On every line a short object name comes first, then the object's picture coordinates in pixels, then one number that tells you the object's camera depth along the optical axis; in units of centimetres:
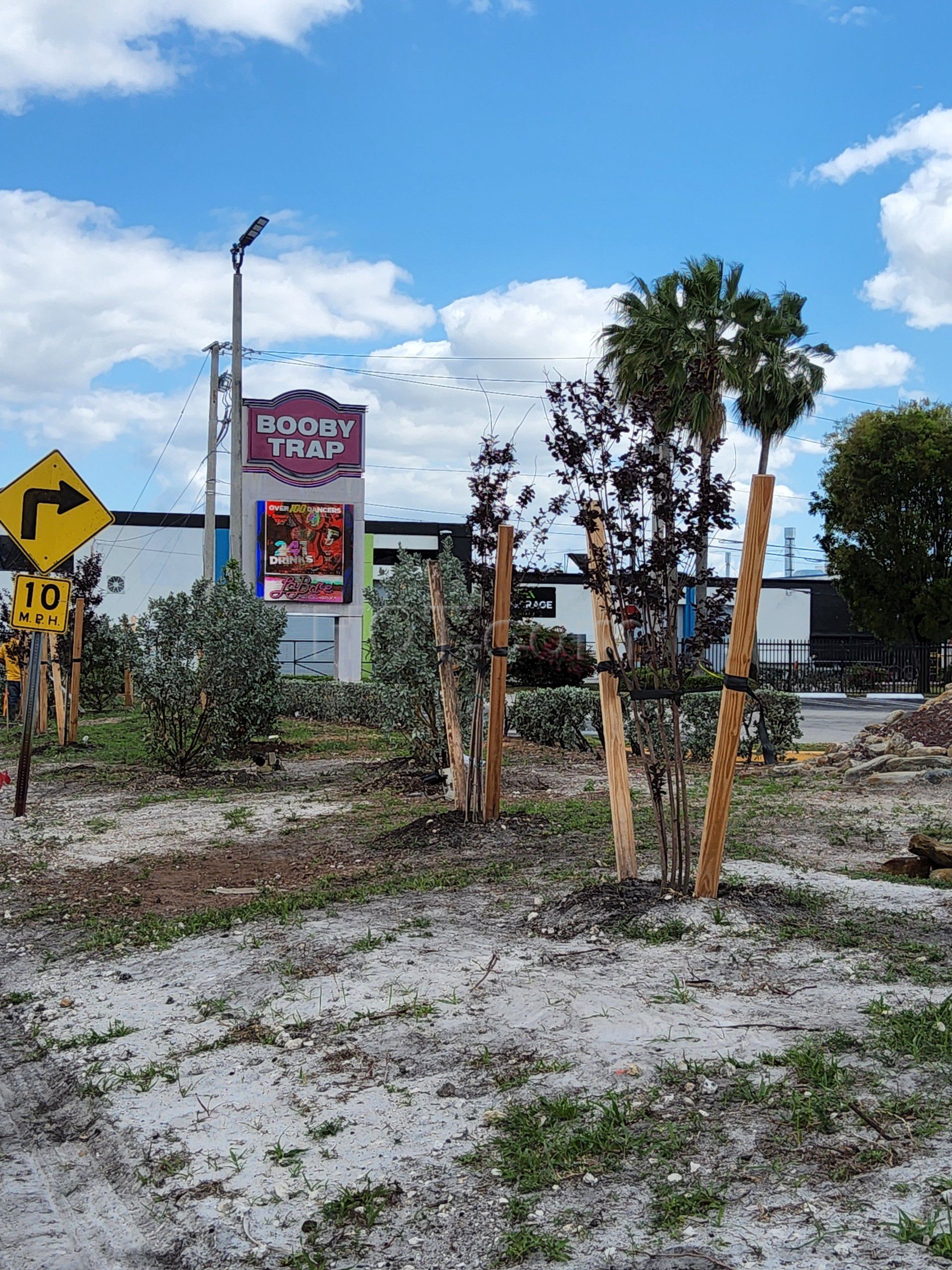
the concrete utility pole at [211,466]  3017
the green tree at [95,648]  2020
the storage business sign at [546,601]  5206
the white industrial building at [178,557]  4394
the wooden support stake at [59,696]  1756
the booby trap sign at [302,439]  3144
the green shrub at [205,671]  1303
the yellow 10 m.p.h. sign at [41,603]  1059
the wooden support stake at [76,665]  1719
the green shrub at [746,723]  1452
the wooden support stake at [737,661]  566
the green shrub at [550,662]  2317
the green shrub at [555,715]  1619
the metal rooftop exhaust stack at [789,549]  8175
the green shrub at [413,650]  1210
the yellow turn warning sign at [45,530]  1059
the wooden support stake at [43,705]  1983
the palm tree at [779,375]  2773
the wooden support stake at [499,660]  870
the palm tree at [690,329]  2683
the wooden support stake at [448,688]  917
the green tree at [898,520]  3862
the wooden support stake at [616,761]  629
